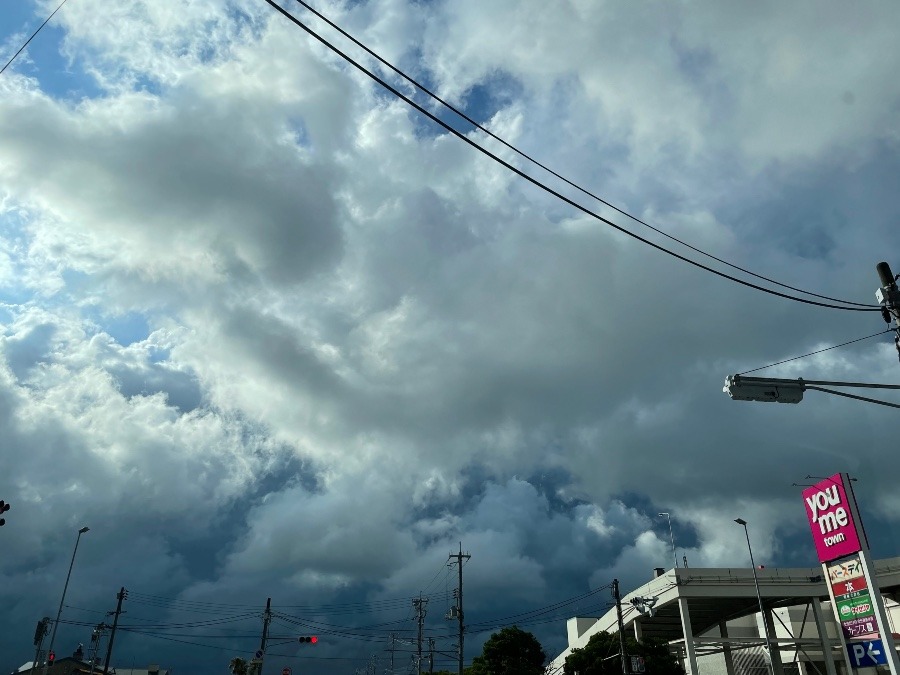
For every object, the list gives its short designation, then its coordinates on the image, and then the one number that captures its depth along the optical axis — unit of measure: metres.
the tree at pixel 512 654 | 60.03
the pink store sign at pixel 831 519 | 26.28
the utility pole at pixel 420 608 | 92.19
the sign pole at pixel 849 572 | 24.19
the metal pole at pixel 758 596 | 50.17
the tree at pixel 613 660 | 51.91
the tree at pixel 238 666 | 97.31
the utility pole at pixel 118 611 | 65.62
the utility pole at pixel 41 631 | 52.66
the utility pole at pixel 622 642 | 47.09
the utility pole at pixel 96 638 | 79.61
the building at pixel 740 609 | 53.88
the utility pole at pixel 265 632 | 62.67
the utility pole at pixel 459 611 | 64.31
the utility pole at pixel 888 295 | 15.47
